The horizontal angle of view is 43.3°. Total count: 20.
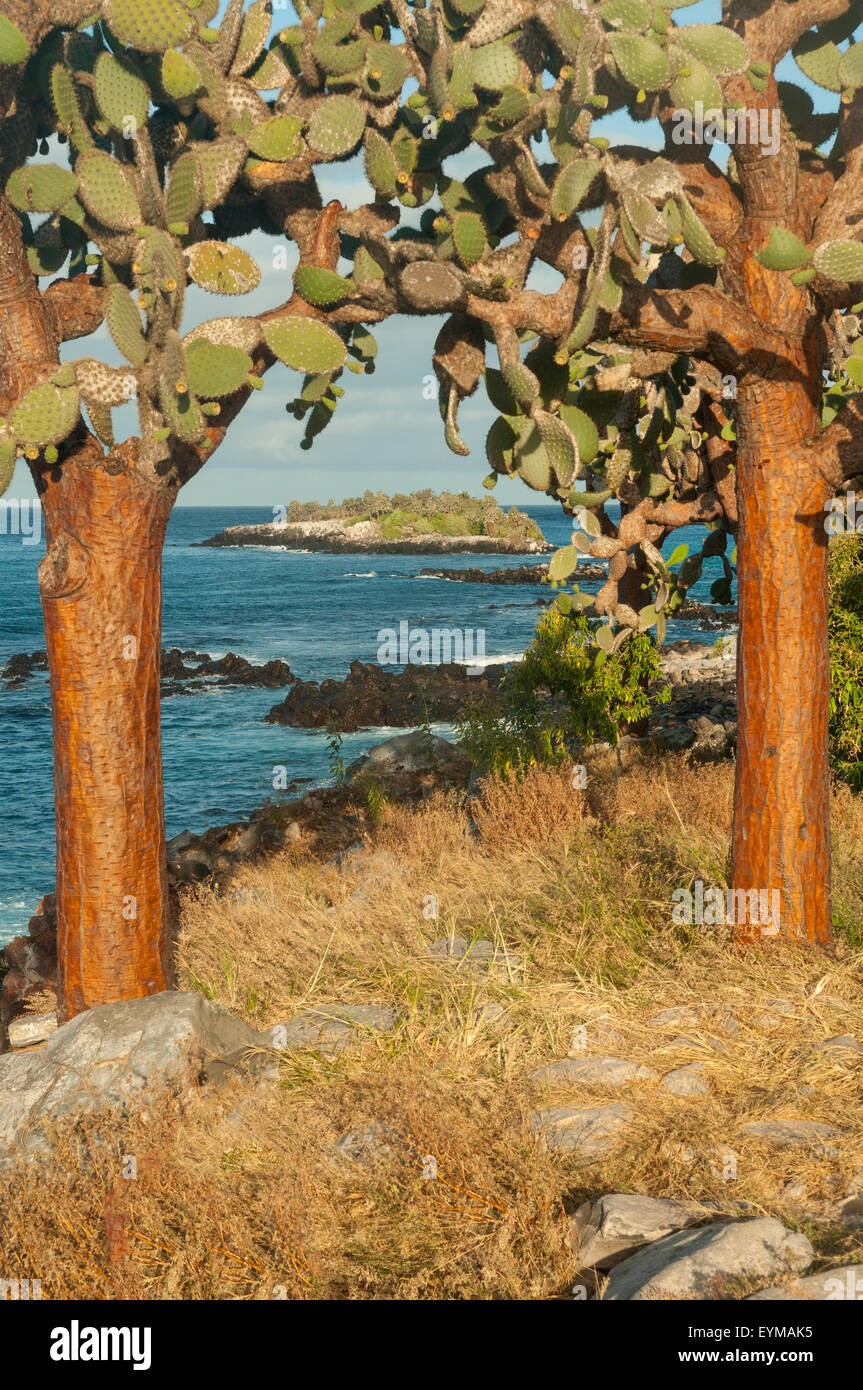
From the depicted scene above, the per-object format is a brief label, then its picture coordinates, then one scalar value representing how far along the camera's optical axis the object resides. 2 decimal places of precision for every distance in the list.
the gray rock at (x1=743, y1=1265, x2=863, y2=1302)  3.13
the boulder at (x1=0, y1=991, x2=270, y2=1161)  4.76
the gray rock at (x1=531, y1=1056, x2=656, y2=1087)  4.80
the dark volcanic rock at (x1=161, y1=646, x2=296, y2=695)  28.88
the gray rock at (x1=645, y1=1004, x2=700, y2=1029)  5.30
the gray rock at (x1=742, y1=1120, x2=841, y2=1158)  4.13
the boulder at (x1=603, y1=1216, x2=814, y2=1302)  3.17
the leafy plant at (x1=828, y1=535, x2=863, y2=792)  9.43
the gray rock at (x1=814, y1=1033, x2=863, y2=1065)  4.89
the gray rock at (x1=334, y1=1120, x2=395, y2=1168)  4.12
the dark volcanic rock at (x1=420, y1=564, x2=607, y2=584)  60.31
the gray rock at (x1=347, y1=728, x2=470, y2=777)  15.73
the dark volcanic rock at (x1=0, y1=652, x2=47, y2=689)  30.20
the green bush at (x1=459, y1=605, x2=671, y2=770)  10.71
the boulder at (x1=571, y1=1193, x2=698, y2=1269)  3.56
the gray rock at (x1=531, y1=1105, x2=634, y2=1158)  4.20
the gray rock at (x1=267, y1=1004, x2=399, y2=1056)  5.33
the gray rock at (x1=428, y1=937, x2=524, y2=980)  5.90
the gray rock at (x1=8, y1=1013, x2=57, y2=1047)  6.79
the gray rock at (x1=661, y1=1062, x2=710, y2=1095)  4.73
